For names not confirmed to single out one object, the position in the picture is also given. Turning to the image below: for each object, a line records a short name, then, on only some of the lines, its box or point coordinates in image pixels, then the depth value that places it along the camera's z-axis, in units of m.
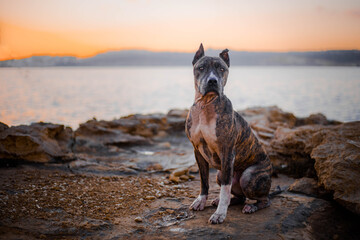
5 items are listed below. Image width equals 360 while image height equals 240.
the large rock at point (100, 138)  7.95
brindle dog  3.85
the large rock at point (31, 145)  6.11
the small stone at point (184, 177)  6.16
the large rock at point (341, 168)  4.19
